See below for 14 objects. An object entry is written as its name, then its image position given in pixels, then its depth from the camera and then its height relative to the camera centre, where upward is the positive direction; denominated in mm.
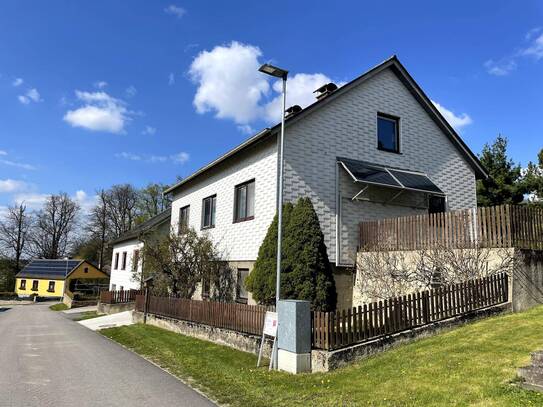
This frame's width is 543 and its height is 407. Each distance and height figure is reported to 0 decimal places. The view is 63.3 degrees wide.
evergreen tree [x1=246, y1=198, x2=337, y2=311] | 12141 +423
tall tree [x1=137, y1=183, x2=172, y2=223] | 64750 +10952
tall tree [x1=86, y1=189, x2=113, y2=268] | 67125 +7470
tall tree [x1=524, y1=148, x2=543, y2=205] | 26422 +6200
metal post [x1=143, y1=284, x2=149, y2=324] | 18797 -1245
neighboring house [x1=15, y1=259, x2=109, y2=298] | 55594 -323
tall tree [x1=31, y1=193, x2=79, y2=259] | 70625 +7338
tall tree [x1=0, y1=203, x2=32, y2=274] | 68875 +6018
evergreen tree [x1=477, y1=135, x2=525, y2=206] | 27297 +6390
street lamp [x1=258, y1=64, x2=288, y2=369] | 9891 +4665
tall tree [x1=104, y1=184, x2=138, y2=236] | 66750 +10227
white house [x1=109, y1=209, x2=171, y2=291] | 31442 +1834
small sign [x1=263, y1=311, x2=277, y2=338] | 9469 -960
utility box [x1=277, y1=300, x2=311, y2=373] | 8758 -1144
